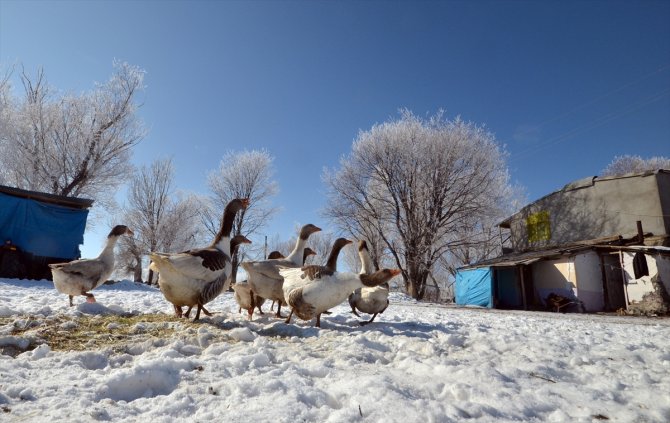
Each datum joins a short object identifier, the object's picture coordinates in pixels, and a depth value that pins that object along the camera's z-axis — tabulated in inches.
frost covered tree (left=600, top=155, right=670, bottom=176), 1295.5
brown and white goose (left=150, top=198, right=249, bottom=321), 175.6
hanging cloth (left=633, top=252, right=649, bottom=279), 609.4
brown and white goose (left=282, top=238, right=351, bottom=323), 193.9
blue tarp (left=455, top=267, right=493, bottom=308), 792.9
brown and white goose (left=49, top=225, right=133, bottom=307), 246.1
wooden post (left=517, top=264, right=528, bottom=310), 757.9
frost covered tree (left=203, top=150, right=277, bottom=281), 1248.2
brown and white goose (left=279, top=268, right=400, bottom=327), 187.5
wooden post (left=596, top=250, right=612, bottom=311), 666.0
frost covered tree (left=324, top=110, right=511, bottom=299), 957.2
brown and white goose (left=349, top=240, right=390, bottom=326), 239.8
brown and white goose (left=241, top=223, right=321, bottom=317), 232.1
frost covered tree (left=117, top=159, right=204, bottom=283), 1277.1
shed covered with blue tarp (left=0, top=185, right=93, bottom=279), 526.6
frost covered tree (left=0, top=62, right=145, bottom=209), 820.0
